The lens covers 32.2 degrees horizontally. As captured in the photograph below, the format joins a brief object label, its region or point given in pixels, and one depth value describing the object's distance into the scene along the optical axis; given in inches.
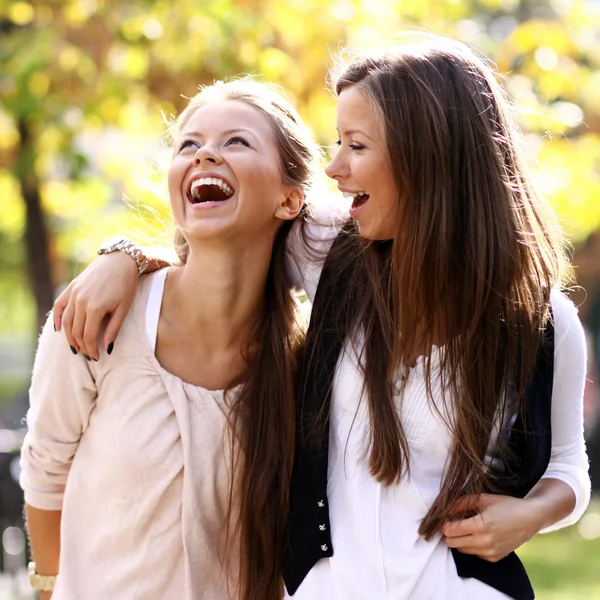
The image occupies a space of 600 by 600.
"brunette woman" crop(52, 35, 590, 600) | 103.0
